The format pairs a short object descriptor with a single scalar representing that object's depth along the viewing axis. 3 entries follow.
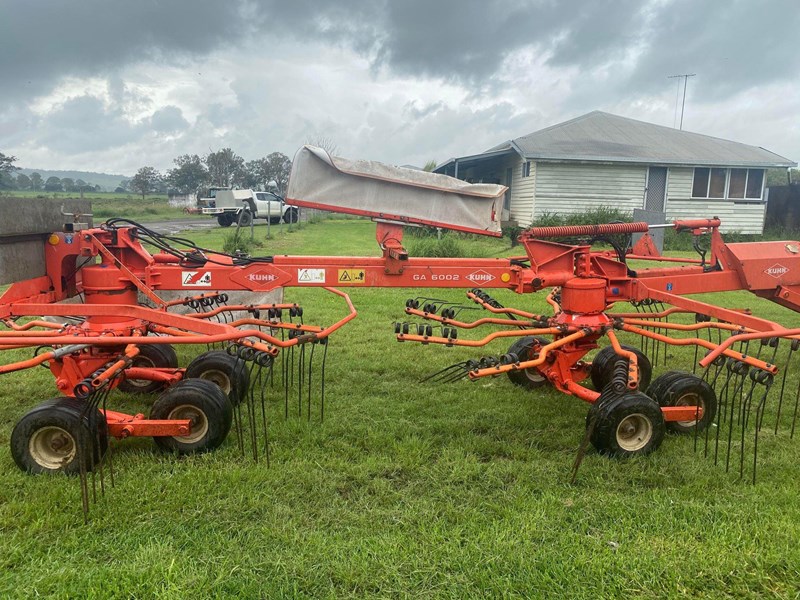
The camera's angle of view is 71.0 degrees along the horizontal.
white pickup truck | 26.81
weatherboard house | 19.41
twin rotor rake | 3.72
